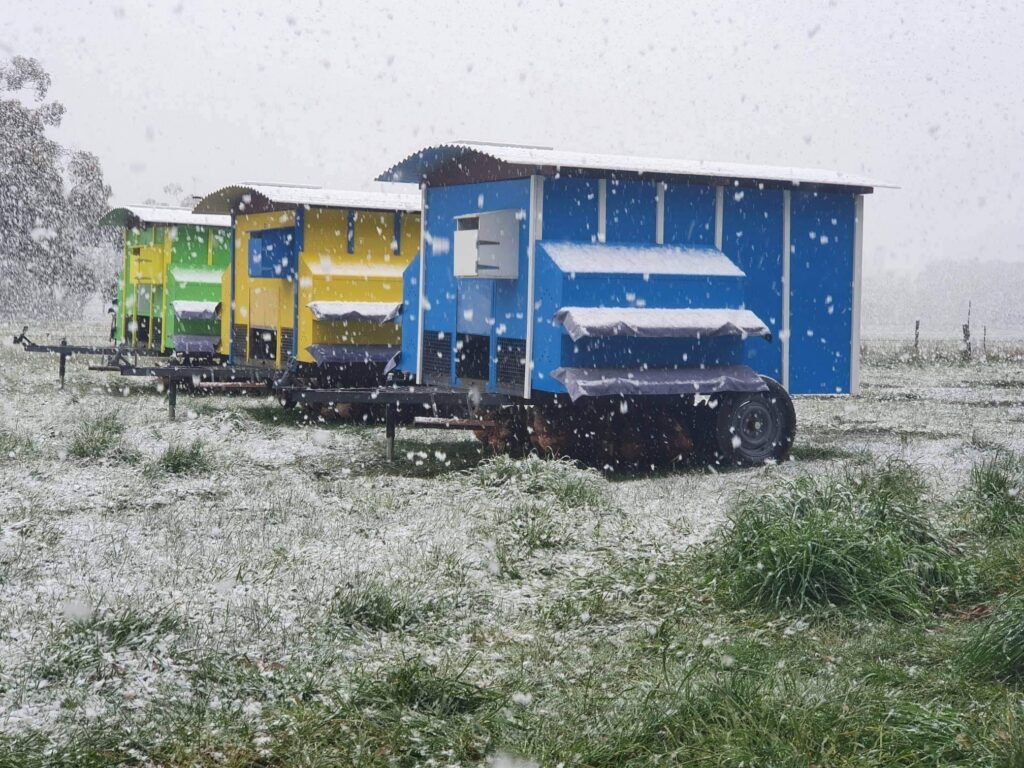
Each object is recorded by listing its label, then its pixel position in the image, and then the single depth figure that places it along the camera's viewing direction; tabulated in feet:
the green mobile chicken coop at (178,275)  62.03
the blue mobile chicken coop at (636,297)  37.22
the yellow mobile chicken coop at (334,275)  49.08
